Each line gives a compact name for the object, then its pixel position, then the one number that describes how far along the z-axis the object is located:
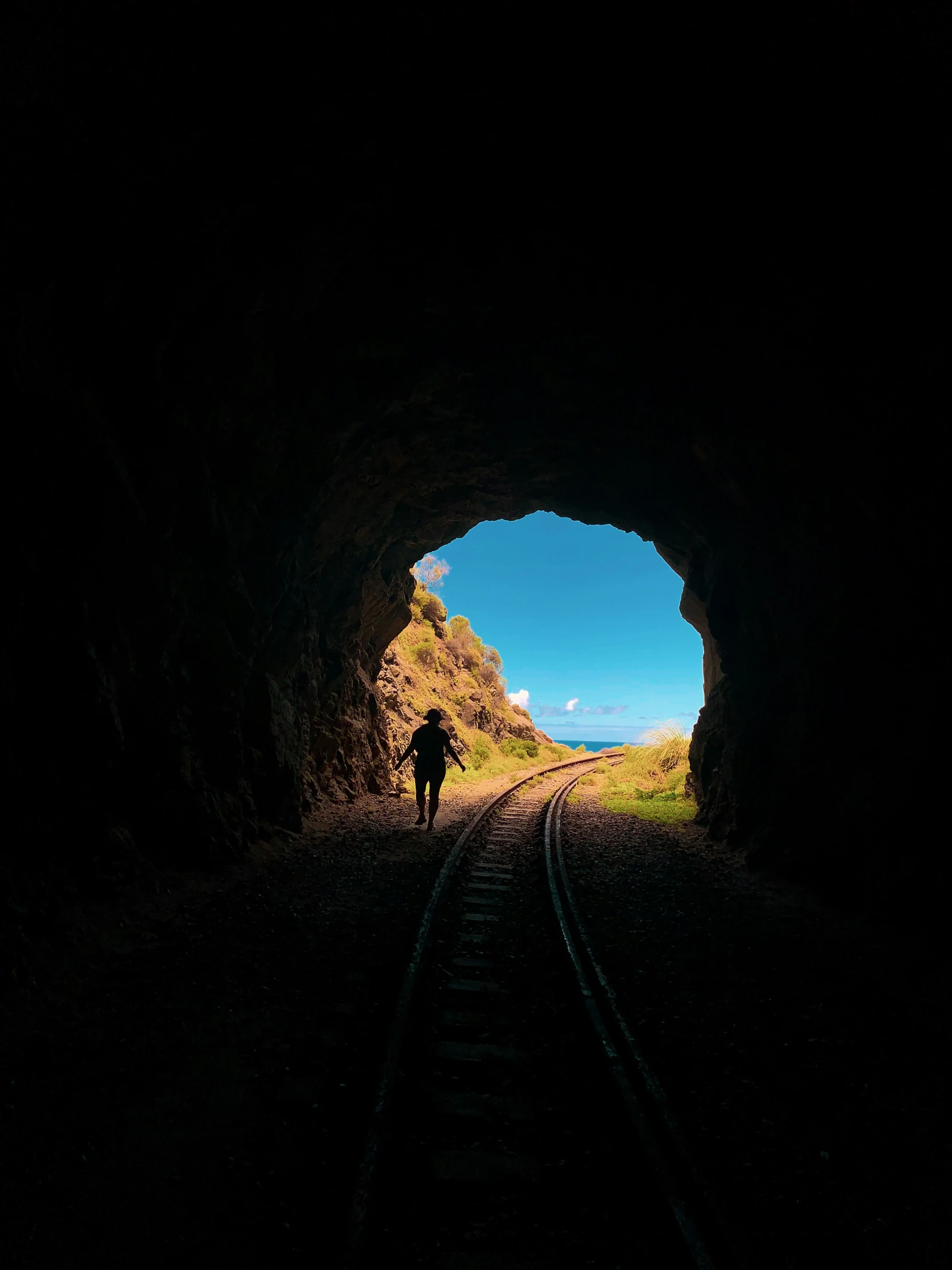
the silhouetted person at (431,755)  11.96
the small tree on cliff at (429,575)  31.66
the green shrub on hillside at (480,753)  24.61
